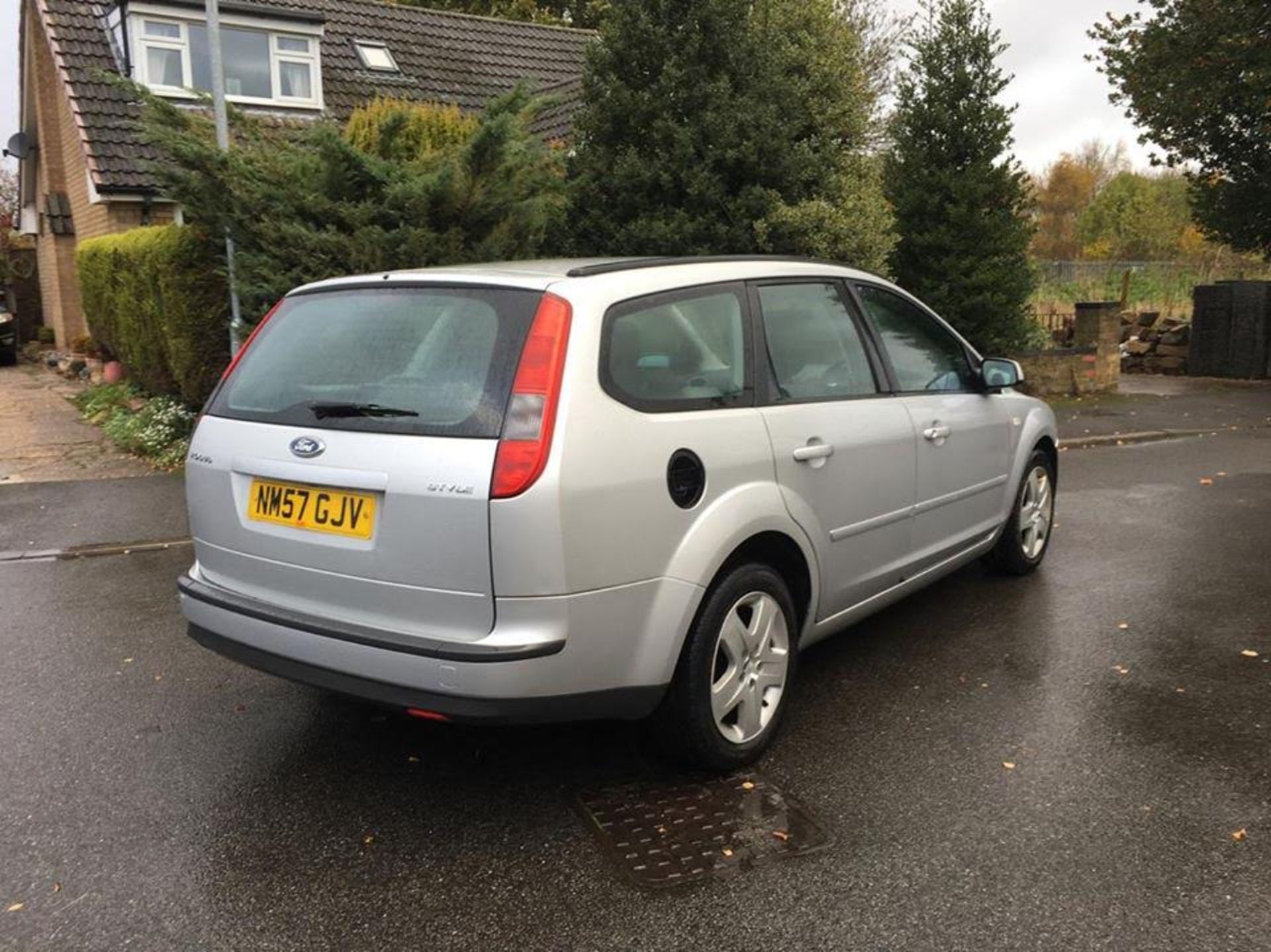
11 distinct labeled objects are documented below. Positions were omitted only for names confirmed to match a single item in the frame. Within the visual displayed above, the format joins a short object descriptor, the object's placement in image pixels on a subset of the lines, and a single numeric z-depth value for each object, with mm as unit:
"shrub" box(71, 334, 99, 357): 16250
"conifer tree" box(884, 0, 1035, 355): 12945
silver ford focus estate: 2984
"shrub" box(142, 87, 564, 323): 8328
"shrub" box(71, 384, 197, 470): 9820
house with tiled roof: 16016
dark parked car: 20100
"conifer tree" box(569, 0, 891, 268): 9773
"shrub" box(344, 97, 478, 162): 9508
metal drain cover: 3055
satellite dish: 22781
